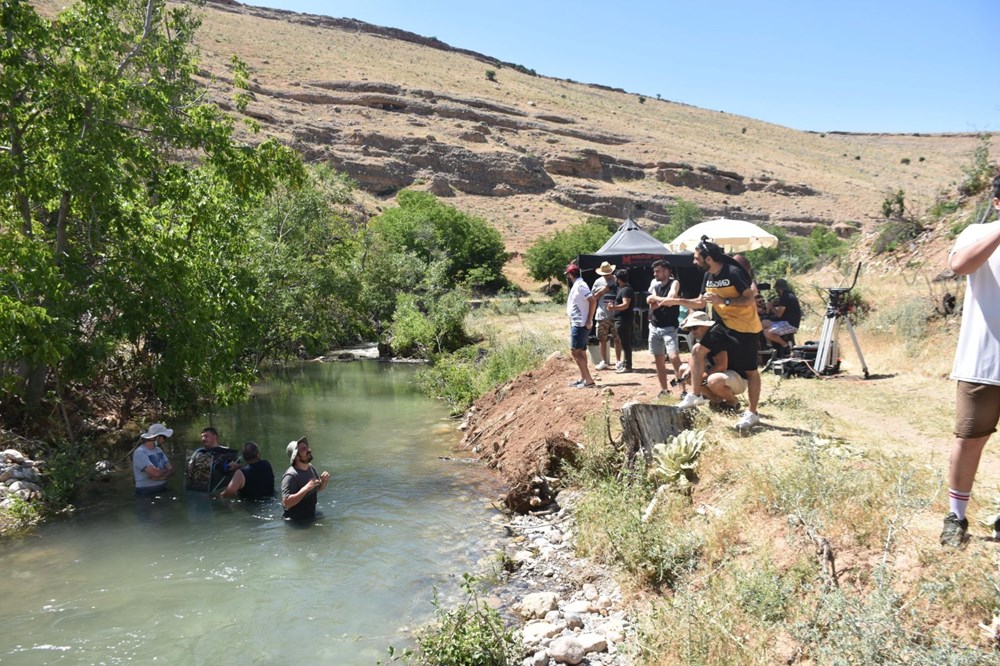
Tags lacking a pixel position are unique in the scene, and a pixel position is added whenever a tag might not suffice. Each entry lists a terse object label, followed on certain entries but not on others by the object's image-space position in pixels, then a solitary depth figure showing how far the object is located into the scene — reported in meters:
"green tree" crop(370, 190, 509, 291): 40.78
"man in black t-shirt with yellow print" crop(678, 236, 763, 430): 7.59
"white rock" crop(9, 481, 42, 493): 9.11
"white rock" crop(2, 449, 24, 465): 9.63
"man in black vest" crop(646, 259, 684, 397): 10.18
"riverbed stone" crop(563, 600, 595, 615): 6.27
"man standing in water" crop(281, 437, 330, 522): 8.98
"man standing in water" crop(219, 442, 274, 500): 9.83
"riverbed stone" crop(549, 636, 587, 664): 5.47
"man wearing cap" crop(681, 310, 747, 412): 7.84
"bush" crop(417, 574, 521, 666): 5.52
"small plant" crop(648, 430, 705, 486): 7.46
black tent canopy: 17.59
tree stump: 8.09
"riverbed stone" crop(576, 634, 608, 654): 5.58
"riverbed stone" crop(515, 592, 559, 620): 6.45
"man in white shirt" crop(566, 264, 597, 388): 11.23
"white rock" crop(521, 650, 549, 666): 5.50
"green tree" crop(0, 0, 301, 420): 9.53
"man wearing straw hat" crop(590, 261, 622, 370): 12.27
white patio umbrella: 14.69
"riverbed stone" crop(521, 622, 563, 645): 5.89
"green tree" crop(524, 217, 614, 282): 49.91
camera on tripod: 11.83
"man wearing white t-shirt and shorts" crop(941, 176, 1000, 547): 4.21
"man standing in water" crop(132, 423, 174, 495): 10.08
